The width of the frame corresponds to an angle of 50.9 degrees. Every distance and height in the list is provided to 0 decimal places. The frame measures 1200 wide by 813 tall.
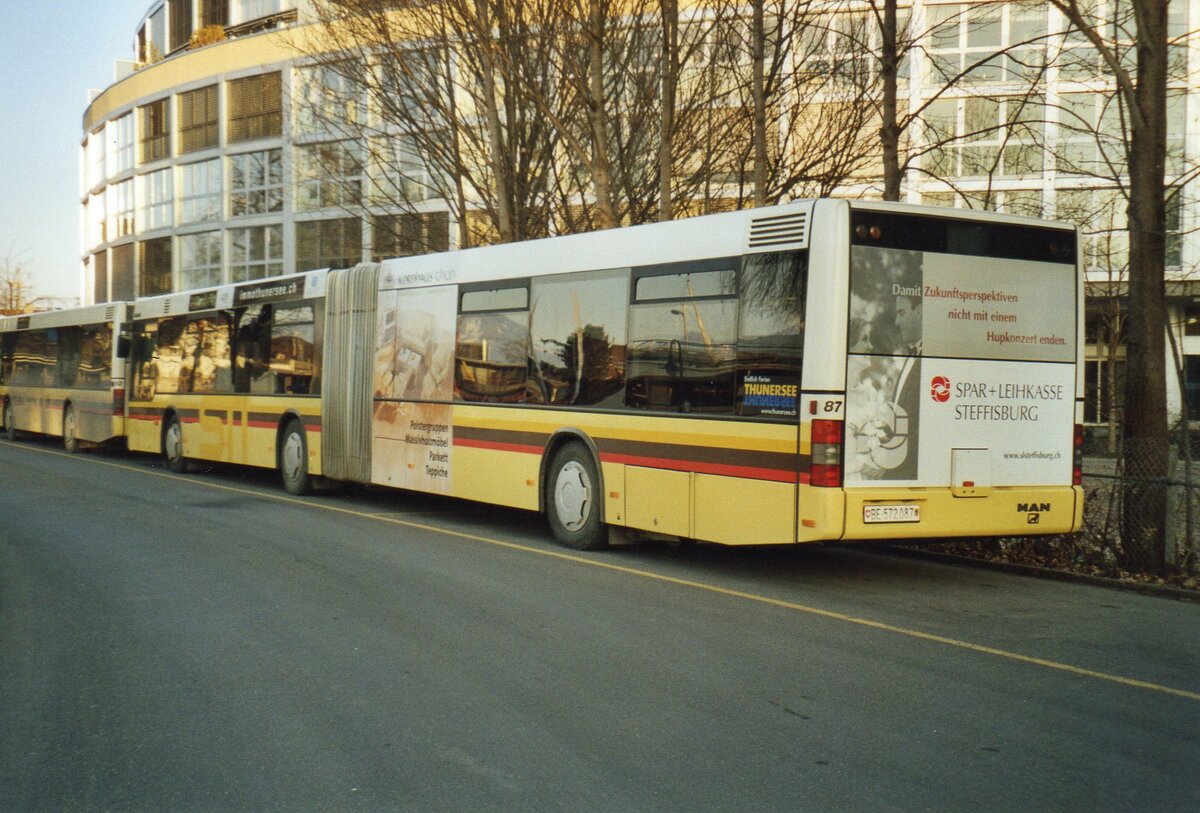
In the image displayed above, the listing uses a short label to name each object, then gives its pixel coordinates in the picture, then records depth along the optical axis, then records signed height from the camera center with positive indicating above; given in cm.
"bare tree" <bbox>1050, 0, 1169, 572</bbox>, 1062 +126
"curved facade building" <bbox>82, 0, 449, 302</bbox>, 4488 +808
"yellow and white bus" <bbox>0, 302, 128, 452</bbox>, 2381 +0
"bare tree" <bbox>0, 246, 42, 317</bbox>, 6078 +385
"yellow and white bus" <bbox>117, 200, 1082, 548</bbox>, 918 +4
